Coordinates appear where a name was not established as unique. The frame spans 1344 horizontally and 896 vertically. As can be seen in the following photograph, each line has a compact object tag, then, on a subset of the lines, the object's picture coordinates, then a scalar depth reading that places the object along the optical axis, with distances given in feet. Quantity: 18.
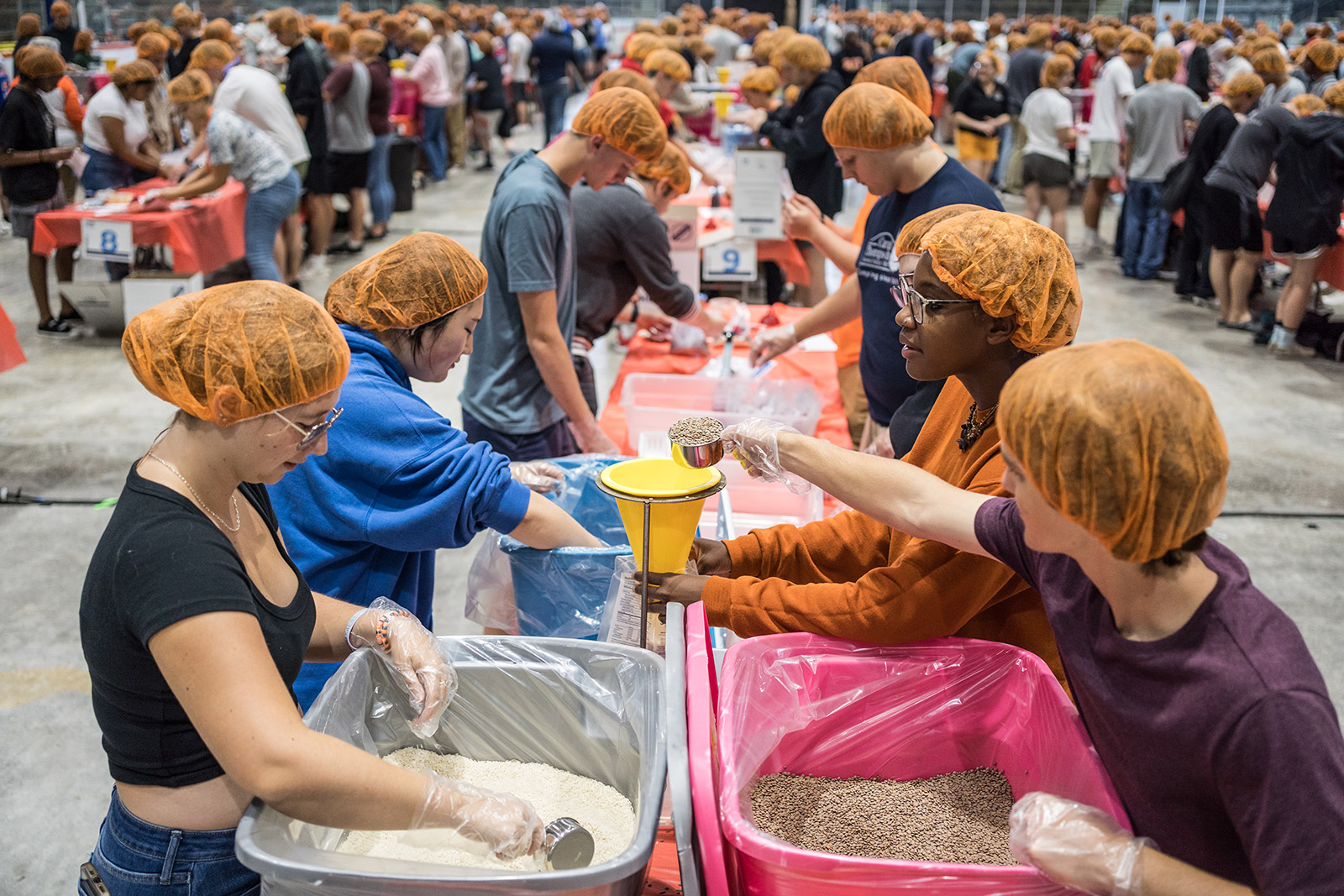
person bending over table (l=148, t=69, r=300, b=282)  19.93
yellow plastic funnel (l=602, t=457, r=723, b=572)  5.04
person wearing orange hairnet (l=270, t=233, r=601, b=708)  5.82
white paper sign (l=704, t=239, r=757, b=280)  16.94
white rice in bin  4.38
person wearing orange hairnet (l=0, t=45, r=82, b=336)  20.80
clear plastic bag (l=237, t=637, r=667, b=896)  4.80
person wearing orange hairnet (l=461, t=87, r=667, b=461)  8.67
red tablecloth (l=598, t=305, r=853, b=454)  11.73
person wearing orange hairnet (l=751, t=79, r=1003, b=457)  9.07
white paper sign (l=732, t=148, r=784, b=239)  16.16
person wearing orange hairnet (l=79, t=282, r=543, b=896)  3.83
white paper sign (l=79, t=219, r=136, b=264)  19.56
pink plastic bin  4.72
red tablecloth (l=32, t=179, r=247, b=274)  19.84
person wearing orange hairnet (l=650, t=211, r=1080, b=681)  4.99
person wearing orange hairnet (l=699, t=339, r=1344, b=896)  3.20
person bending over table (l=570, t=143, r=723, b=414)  10.76
